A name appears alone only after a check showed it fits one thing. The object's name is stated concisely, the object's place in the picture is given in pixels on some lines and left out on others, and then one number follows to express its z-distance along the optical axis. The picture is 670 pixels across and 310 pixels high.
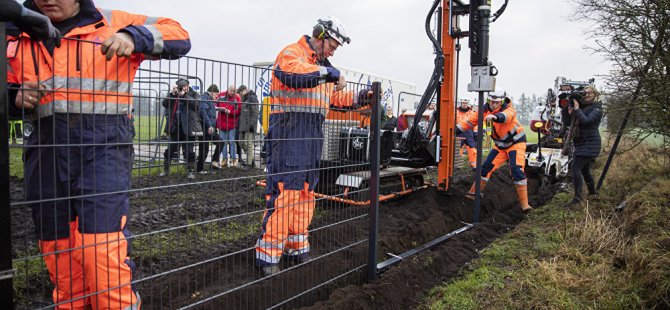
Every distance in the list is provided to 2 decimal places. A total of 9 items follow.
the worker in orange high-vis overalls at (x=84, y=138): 1.93
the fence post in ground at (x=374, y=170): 3.63
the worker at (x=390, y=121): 8.82
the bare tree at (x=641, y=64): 5.80
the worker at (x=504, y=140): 7.07
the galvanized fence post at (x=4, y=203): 1.55
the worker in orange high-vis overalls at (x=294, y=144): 3.28
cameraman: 6.97
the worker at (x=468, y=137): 10.88
